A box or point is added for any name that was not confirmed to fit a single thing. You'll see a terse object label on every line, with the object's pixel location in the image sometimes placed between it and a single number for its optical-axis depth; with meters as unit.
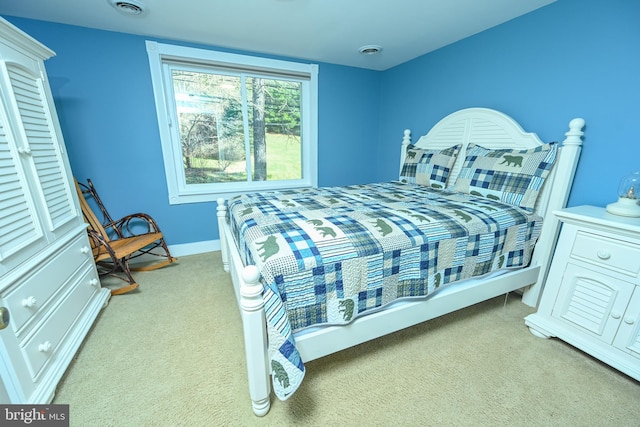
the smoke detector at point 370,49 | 2.58
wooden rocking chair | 2.10
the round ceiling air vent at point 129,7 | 1.76
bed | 1.06
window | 2.56
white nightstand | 1.31
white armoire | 1.12
